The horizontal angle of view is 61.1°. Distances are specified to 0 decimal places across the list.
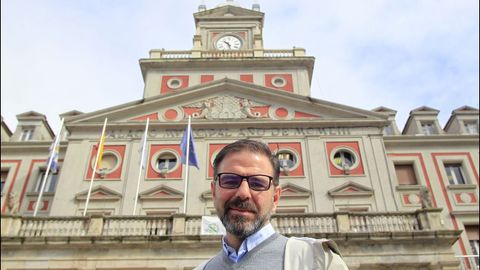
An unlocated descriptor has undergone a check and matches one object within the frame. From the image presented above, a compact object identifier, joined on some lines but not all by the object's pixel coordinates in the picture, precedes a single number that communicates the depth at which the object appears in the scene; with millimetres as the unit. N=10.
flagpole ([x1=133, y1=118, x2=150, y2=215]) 17805
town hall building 14484
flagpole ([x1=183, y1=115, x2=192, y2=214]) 17531
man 2145
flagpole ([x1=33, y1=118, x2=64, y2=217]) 18009
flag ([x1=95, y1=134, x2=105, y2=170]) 18516
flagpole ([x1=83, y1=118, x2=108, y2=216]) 17312
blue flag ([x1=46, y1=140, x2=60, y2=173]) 18167
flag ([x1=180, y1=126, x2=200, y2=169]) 17922
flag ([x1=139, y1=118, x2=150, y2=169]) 18203
